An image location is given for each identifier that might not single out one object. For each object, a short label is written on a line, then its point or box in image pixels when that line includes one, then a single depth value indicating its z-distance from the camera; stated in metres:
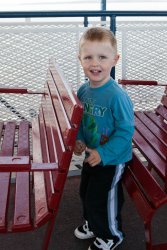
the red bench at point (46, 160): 1.70
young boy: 1.98
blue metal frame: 2.91
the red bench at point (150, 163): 1.98
